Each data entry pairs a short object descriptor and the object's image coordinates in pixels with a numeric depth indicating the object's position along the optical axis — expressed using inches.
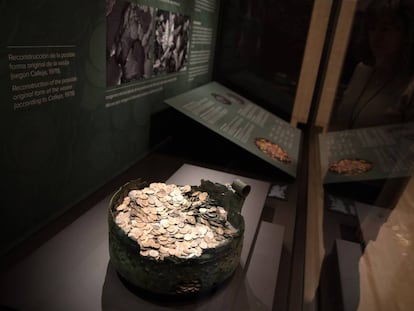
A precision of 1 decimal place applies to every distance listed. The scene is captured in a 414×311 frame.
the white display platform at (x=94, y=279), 33.2
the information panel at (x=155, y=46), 54.8
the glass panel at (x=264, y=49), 104.5
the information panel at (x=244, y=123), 71.6
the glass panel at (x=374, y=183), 27.7
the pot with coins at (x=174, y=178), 32.4
